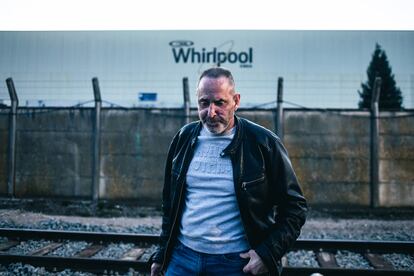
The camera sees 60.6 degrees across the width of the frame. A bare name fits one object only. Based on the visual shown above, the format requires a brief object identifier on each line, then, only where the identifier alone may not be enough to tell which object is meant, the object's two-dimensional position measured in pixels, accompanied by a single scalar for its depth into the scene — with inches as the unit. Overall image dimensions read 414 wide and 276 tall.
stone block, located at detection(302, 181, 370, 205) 361.7
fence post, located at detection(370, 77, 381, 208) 356.8
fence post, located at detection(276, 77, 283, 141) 361.7
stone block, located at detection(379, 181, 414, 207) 357.1
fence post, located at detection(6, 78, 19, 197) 394.6
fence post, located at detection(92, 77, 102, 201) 382.6
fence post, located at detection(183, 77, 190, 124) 375.2
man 74.2
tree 593.0
